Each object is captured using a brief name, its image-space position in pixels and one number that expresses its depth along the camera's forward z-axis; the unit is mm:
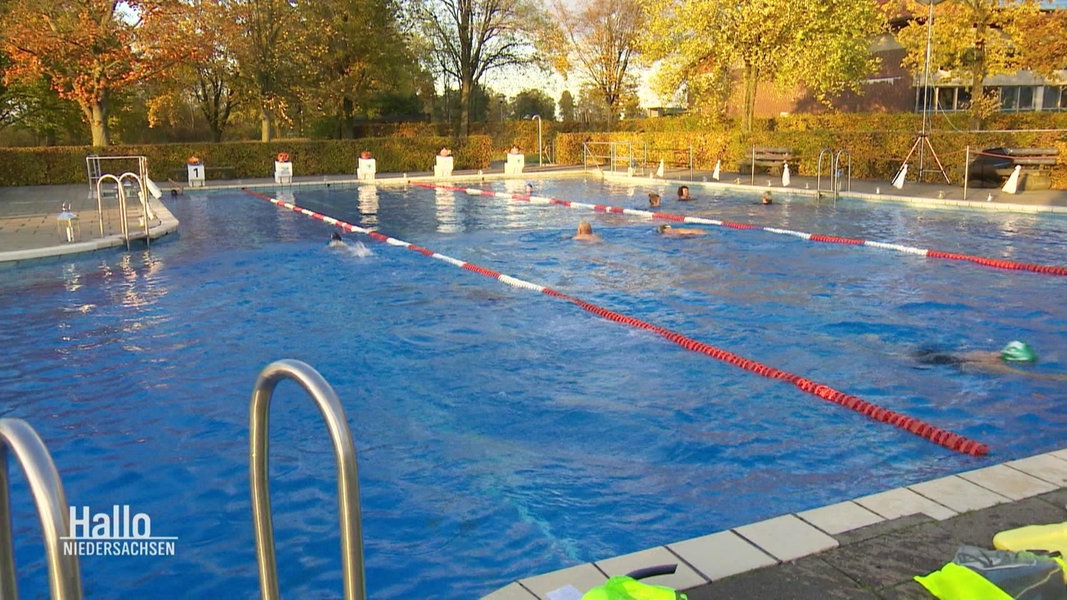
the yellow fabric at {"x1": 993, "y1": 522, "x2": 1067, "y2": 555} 3043
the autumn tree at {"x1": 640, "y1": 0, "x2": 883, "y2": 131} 24641
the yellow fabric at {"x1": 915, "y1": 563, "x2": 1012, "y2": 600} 2654
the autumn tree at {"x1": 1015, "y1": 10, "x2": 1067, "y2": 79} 22980
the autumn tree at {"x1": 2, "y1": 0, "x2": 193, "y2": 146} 24094
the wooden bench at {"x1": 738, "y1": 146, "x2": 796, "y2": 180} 23891
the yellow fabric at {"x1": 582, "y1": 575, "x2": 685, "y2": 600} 2533
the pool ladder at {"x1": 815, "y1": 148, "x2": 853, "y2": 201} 18578
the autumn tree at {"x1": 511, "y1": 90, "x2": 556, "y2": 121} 56000
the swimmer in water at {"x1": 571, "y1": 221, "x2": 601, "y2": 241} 13679
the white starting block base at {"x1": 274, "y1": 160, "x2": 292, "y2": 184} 25562
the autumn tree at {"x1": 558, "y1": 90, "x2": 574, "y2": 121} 61219
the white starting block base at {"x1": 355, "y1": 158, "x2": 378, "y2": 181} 26853
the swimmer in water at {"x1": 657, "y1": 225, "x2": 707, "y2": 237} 13890
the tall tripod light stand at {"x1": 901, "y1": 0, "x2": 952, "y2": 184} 18859
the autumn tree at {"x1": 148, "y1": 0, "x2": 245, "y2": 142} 27453
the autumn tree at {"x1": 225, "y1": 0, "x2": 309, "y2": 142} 30281
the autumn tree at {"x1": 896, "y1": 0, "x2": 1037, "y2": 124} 23219
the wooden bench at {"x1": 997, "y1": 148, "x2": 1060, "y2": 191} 17472
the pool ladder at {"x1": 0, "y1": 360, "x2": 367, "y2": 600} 1758
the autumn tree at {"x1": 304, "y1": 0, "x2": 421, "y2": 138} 32781
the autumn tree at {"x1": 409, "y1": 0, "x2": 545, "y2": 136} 37875
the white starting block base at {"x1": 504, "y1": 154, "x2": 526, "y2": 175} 28891
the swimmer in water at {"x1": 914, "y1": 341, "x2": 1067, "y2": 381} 6641
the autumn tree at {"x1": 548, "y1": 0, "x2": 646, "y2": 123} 44031
